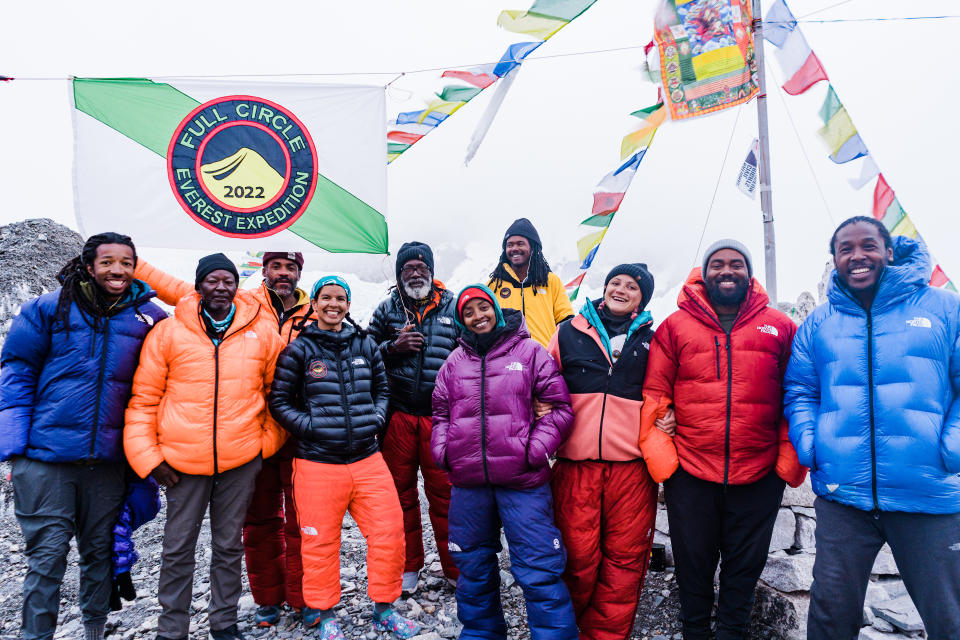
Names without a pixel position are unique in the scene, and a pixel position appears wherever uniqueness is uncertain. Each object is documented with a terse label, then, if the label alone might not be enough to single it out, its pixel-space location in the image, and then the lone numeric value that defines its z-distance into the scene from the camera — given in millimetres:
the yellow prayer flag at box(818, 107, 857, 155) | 6070
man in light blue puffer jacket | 2629
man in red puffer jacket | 3242
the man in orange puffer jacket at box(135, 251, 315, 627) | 4082
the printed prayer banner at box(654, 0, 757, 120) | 5898
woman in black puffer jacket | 3705
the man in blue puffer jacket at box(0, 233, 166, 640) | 3225
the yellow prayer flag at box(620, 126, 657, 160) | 6832
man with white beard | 4398
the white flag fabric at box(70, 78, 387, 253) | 4504
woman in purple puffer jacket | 3389
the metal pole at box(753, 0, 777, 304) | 5977
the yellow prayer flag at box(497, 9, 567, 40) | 5457
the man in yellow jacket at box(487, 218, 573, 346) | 4848
